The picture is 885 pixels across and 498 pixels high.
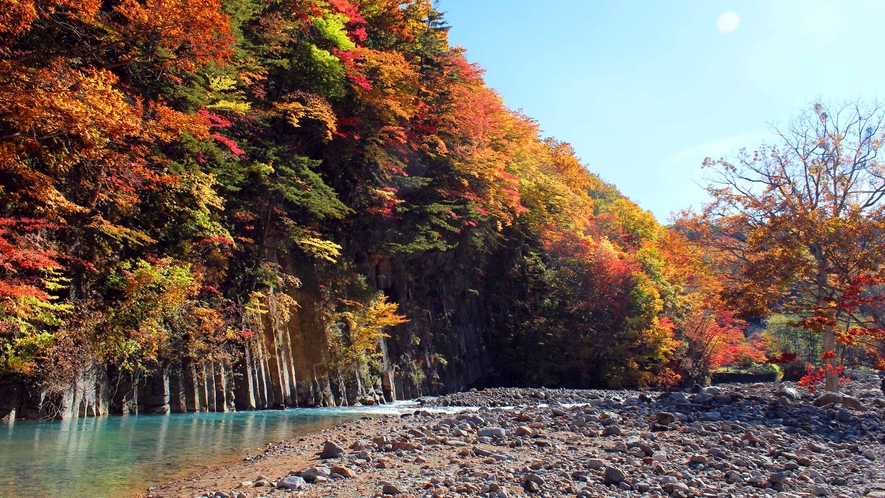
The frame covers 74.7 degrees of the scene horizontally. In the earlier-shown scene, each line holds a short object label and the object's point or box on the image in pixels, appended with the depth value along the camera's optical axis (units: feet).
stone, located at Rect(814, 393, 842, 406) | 43.45
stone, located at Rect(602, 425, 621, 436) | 29.91
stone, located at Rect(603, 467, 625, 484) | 19.48
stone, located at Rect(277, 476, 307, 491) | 18.86
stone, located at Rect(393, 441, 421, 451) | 25.45
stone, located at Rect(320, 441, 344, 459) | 24.14
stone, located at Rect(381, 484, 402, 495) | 17.83
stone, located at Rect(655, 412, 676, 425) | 33.28
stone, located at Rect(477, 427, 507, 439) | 28.58
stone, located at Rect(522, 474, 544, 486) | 18.92
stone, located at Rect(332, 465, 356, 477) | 20.33
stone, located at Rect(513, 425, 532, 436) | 29.45
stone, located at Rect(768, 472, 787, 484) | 20.33
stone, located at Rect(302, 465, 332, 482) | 19.92
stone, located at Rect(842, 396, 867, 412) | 42.02
